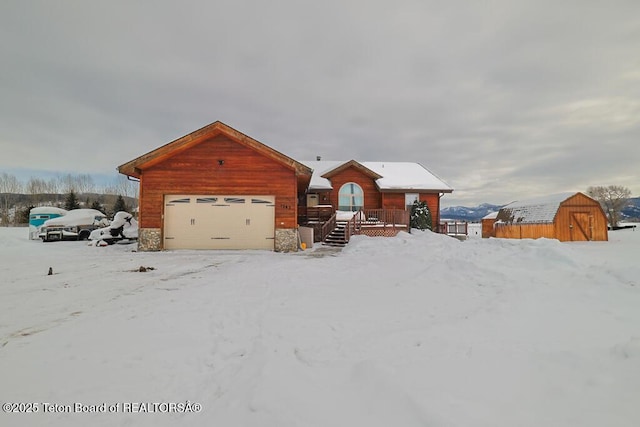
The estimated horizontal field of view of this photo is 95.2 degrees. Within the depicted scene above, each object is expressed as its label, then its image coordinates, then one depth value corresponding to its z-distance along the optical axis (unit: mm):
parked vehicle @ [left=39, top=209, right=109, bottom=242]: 17828
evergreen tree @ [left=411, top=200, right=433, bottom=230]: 18828
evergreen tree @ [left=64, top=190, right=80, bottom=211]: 38812
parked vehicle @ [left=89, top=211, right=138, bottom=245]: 15945
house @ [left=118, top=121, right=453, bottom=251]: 13445
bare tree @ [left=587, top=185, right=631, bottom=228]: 48312
